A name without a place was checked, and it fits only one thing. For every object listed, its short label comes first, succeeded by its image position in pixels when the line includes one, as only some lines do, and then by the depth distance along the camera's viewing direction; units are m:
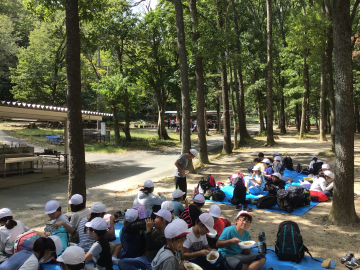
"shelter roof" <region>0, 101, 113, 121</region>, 9.98
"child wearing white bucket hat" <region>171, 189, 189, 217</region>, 5.79
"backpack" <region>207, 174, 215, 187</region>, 8.91
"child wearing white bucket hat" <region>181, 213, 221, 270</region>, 3.92
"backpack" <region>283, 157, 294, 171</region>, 12.52
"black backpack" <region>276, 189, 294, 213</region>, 7.36
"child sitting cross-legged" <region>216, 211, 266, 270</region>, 4.17
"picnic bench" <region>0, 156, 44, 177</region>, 12.32
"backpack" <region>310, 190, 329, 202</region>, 8.20
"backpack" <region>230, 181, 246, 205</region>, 7.95
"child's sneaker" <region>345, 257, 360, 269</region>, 4.37
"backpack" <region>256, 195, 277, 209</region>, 7.62
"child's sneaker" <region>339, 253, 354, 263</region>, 4.55
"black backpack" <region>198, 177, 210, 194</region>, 8.85
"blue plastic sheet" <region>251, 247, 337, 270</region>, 4.47
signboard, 20.29
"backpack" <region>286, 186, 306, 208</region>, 7.48
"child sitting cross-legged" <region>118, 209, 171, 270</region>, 4.08
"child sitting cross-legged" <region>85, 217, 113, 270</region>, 3.84
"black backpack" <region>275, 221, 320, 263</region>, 4.66
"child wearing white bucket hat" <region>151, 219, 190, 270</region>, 3.19
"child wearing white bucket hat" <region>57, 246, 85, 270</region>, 3.00
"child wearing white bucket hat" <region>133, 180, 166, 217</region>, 5.89
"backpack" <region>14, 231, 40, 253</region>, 4.17
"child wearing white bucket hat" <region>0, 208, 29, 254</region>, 4.42
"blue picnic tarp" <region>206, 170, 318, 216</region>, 7.39
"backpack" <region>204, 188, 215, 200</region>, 8.61
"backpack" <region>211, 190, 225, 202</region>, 8.41
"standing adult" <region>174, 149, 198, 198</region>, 7.87
